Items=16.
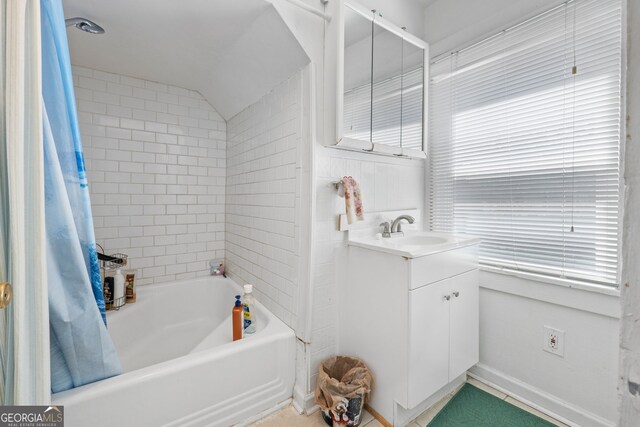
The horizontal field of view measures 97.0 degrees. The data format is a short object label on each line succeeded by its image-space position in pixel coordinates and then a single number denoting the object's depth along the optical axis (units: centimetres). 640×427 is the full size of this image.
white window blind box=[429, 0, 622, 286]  138
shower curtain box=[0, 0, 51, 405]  78
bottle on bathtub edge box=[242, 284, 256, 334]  174
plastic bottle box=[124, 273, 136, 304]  206
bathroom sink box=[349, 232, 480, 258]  138
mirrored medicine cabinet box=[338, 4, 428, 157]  157
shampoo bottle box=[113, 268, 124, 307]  193
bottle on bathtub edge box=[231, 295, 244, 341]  164
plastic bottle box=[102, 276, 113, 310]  191
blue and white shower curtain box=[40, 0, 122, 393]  103
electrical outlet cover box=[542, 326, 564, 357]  151
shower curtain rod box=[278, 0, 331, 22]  145
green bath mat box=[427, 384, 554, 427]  146
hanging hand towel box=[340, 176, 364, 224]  154
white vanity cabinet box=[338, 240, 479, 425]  136
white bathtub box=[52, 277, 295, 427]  117
